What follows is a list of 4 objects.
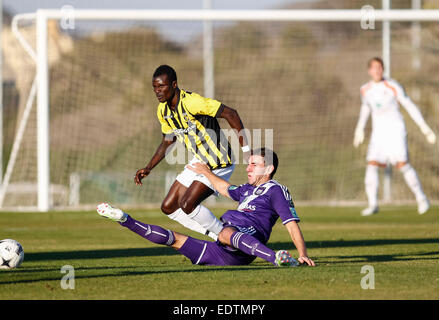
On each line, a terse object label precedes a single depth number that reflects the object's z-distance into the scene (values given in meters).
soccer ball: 15.67
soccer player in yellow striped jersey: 18.48
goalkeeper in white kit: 32.06
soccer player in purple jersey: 15.68
